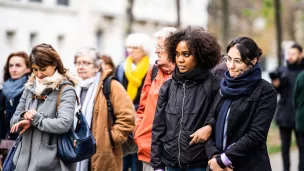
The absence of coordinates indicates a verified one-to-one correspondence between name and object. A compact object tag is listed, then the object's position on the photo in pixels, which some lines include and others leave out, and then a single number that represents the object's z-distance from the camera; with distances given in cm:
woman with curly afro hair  965
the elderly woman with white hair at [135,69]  1464
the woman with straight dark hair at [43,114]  1011
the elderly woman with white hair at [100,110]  1214
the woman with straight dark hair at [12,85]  1311
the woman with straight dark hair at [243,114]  914
